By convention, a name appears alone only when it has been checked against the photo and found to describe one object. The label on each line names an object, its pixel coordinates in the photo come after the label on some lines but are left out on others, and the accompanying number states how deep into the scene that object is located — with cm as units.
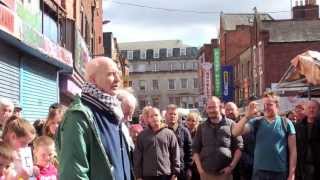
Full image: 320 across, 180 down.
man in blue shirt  845
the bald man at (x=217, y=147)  931
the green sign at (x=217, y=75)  6278
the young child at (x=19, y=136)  585
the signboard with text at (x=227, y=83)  6253
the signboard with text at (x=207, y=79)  6894
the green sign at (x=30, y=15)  1176
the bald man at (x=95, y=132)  441
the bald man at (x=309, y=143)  957
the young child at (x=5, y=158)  496
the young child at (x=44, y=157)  652
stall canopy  1263
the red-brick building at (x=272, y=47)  4654
